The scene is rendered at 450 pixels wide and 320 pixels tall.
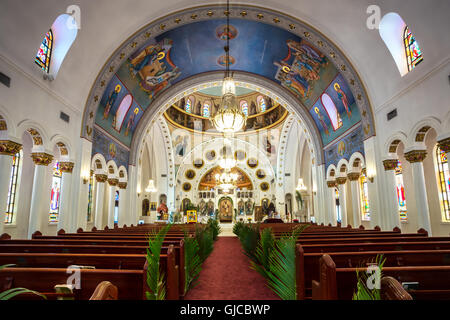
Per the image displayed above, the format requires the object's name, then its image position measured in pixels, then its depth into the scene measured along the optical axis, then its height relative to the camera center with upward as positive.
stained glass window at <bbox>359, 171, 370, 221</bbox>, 14.49 +0.82
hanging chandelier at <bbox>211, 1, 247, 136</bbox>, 9.34 +3.41
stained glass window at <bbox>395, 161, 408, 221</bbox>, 12.06 +0.89
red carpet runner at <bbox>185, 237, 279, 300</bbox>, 4.52 -1.35
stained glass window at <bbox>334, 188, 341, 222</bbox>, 15.95 +0.33
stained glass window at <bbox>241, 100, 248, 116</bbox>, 26.82 +10.53
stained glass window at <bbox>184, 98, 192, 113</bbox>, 25.83 +10.14
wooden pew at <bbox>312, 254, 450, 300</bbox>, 2.58 -0.65
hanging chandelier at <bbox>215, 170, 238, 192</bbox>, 20.34 +2.54
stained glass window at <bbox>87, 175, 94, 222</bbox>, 14.63 +0.77
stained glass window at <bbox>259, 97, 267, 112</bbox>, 26.08 +10.39
